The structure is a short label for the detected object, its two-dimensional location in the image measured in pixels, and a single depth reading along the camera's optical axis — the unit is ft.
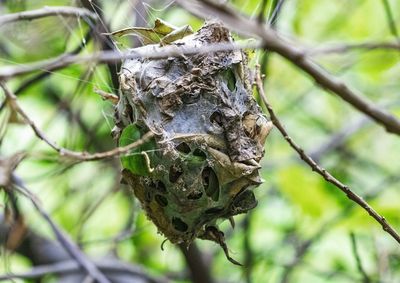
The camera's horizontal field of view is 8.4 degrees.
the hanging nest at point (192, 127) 6.28
